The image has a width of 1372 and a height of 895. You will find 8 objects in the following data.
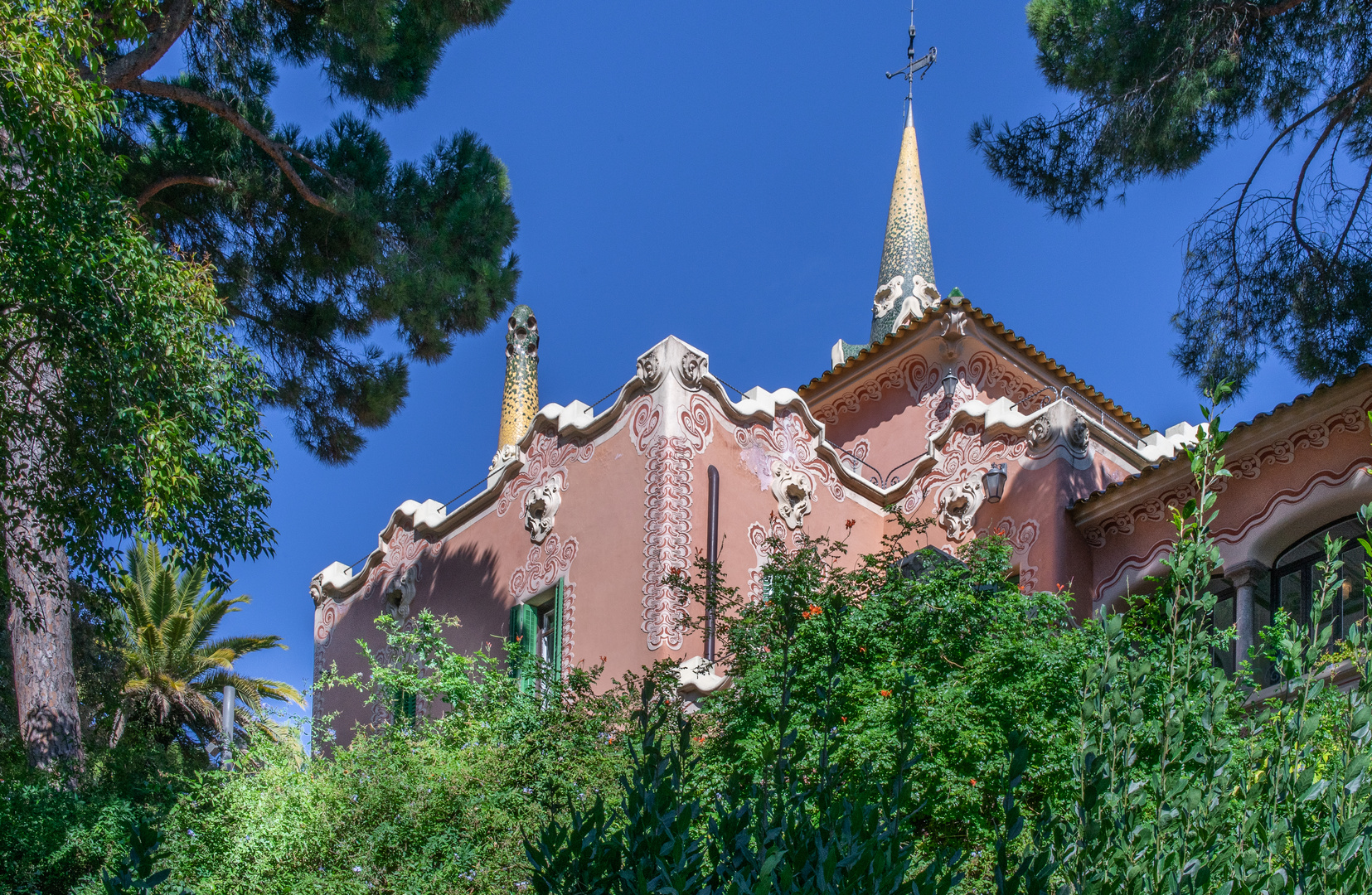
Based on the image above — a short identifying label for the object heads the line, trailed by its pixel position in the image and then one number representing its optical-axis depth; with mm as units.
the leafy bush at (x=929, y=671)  7684
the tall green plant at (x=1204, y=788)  3613
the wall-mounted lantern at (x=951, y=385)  14398
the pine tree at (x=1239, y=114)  10898
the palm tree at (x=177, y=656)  20422
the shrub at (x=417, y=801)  8602
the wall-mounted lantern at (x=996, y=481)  12562
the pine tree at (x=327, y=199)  13984
